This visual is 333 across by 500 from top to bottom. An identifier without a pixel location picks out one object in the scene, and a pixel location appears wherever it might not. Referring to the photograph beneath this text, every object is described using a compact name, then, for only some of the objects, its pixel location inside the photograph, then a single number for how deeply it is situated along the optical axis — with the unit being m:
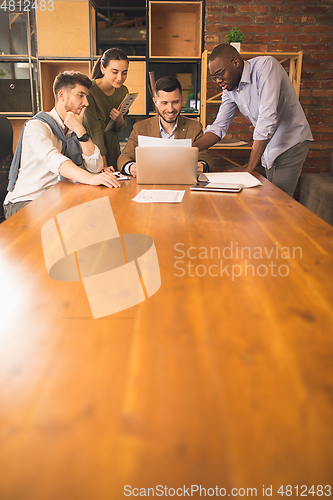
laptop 1.68
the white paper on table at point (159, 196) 1.42
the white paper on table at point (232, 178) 1.76
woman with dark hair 2.24
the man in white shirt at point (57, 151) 1.70
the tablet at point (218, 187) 1.57
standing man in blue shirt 2.06
